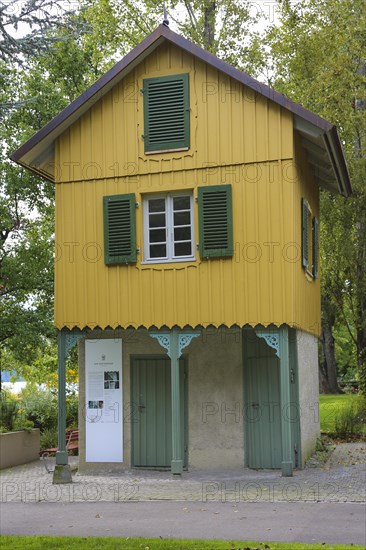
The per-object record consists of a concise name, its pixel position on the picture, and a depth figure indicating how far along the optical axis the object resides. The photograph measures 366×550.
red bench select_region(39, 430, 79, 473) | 20.69
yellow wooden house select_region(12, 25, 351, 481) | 16.98
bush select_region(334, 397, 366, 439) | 24.34
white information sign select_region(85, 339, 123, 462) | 18.38
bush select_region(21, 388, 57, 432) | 23.98
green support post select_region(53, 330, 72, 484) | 17.55
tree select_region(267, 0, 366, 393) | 25.34
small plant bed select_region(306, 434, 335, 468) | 18.47
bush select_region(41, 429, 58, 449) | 22.75
